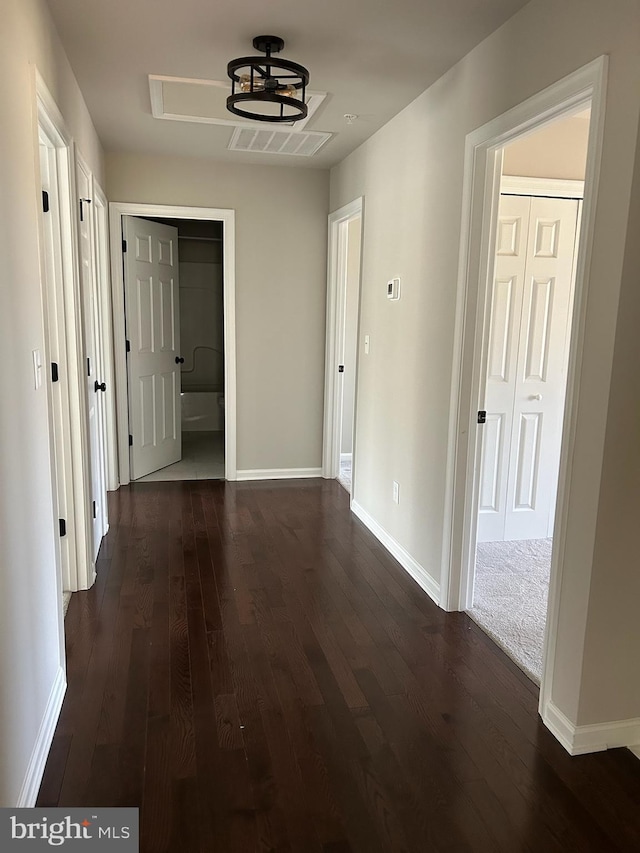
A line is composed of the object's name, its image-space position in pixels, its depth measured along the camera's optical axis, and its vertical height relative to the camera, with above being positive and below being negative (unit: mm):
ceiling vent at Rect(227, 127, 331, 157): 3848 +1036
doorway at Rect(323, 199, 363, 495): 4973 -88
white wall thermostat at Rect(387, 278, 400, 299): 3606 +123
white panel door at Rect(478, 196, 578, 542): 3602 -294
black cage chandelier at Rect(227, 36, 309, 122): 2561 +951
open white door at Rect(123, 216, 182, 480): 4902 -307
